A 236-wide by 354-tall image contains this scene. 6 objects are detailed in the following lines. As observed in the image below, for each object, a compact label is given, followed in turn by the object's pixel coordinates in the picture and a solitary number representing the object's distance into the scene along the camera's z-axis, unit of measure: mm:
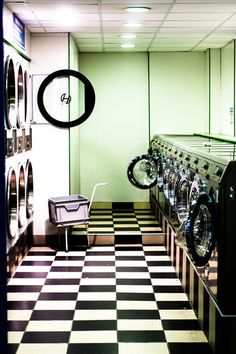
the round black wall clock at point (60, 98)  7250
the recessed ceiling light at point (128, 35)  7668
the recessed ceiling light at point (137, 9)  5824
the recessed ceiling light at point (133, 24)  6773
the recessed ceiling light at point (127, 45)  8633
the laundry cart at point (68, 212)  6855
